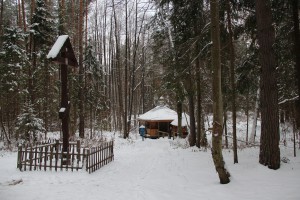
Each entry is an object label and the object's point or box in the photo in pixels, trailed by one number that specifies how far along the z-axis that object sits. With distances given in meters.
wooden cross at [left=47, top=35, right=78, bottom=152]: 10.94
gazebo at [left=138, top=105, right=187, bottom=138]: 30.11
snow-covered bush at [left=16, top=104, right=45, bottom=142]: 17.38
